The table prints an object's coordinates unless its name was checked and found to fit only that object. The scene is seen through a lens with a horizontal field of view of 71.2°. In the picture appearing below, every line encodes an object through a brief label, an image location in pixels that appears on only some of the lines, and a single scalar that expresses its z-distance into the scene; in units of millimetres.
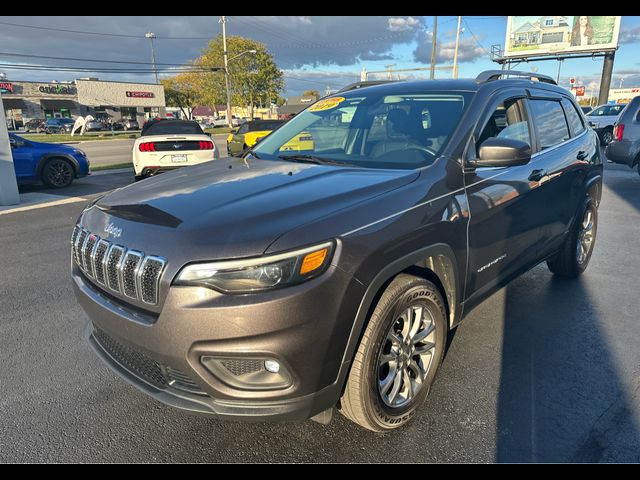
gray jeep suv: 1858
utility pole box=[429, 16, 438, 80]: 25188
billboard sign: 34344
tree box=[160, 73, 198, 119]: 67625
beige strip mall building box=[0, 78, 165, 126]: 58688
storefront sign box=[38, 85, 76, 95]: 64438
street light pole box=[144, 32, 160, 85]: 71625
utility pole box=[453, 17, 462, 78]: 33069
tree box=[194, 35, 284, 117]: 59562
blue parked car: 10109
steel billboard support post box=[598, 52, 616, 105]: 34875
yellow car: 16334
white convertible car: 8852
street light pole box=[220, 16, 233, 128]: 51359
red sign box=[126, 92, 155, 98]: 62169
